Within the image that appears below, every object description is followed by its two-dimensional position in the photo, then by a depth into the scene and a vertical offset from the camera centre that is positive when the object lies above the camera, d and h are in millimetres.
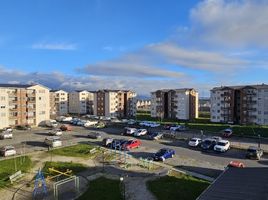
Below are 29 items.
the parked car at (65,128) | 39849 -5048
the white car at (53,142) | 28232 -5512
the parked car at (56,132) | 35232 -5225
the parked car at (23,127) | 40721 -5018
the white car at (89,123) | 45317 -4821
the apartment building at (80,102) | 71996 -9
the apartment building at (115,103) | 62635 -343
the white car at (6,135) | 33011 -5337
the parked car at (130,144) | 27594 -5821
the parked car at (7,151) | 24743 -5940
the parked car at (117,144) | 27581 -5755
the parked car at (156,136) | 32785 -5510
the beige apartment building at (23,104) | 41551 -429
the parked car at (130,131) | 35785 -5097
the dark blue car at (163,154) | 23222 -6104
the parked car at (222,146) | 26339 -5747
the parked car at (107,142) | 29045 -5688
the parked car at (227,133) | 36006 -5524
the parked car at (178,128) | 41015 -5257
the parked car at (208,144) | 27424 -5717
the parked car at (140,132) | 35211 -5291
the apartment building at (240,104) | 47189 -569
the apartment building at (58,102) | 67656 +9
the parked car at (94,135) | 33190 -5426
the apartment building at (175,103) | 57316 -360
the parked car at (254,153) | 23850 -6040
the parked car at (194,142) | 28658 -5673
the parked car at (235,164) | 19884 -6108
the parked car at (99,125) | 43997 -5036
